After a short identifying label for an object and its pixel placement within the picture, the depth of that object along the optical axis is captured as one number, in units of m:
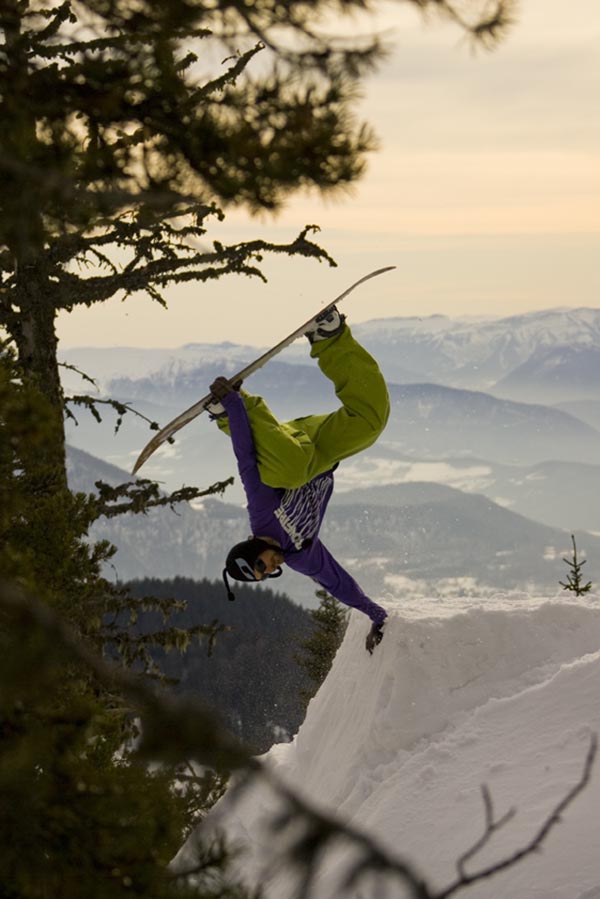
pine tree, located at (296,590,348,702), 31.02
